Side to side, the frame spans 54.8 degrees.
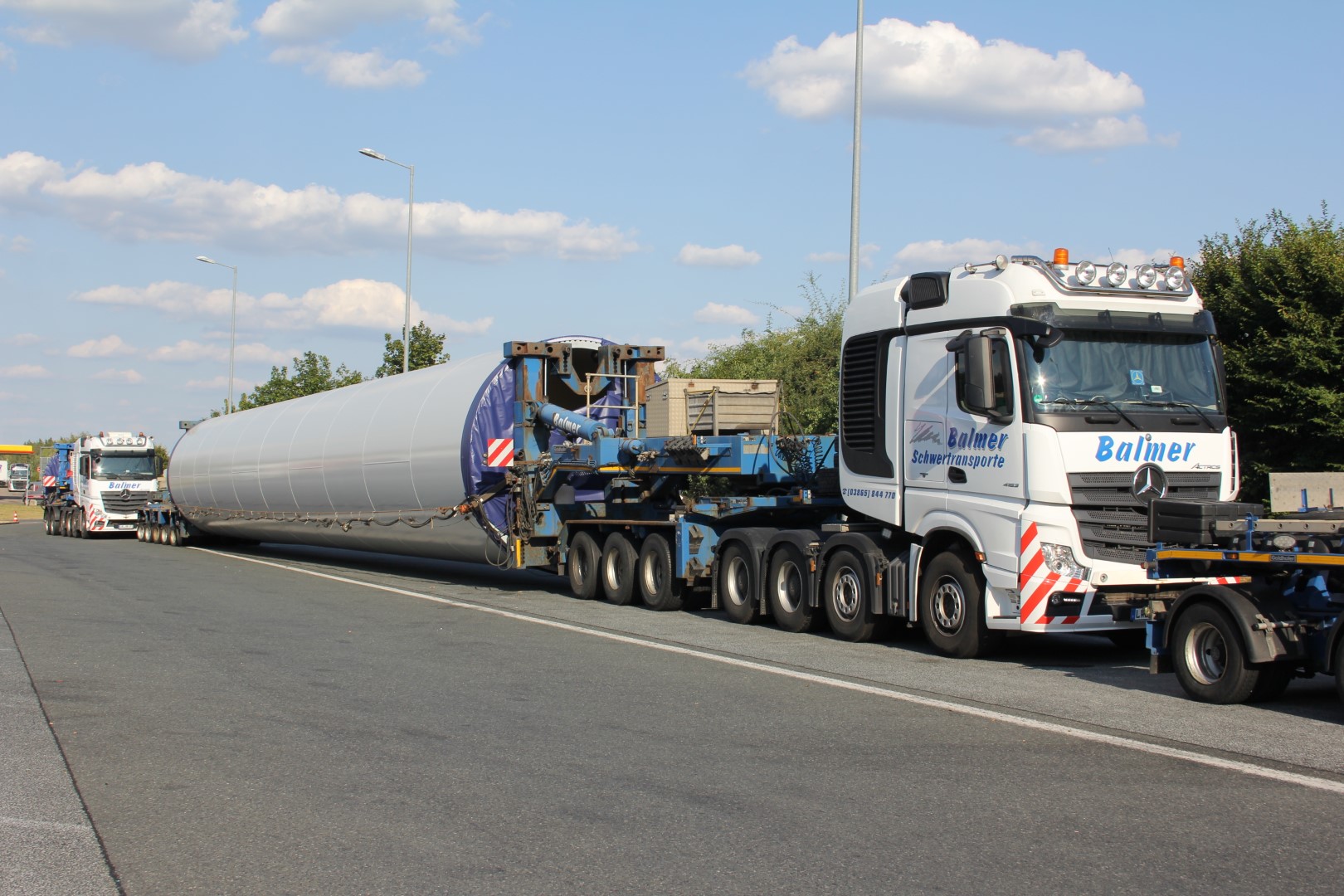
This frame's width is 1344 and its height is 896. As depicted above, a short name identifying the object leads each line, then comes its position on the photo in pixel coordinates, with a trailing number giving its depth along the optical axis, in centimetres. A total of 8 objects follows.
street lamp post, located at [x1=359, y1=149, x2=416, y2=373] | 3413
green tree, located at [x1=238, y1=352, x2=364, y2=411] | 5172
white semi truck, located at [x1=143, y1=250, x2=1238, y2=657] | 1049
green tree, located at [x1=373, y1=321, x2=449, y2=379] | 4144
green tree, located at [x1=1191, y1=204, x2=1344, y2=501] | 1706
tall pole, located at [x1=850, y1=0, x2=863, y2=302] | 1878
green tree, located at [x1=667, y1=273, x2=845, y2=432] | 2330
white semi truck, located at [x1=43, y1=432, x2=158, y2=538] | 4134
